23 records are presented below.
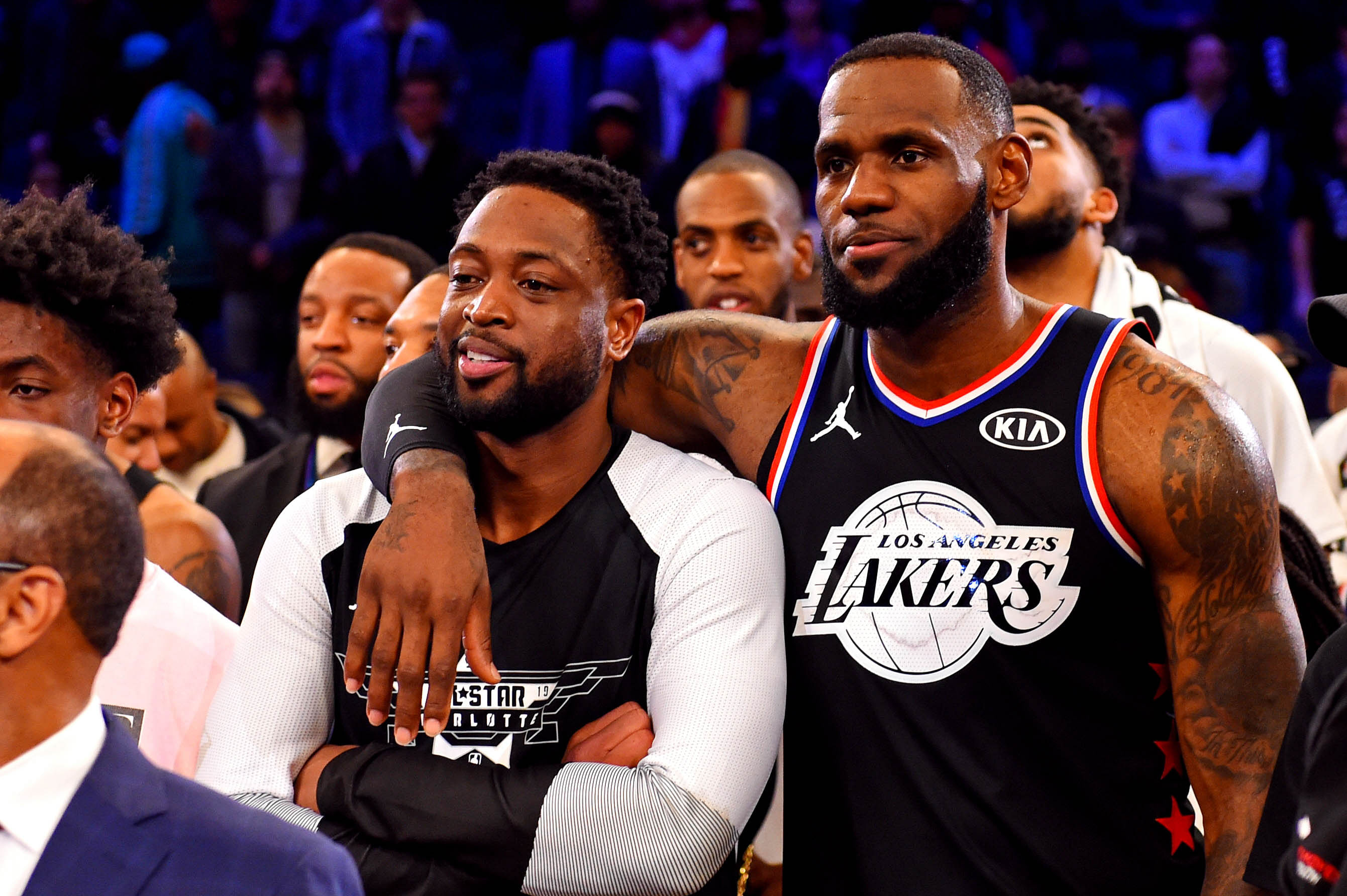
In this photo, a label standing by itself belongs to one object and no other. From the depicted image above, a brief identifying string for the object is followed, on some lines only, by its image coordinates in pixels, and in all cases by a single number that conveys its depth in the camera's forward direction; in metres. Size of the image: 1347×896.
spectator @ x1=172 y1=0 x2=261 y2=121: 8.97
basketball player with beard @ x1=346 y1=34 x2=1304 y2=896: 2.35
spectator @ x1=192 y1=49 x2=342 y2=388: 8.38
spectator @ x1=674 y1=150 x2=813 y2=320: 4.71
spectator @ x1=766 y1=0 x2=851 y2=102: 8.34
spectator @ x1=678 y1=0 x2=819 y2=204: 7.78
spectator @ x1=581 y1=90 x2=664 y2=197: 7.92
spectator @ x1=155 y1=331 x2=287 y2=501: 5.62
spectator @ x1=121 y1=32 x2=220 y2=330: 8.65
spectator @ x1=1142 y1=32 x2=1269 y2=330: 7.96
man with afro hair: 2.53
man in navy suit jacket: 1.59
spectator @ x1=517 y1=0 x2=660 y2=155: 8.41
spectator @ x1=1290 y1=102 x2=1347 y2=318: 7.84
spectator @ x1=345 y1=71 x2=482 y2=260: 8.04
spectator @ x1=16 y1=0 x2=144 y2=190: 9.05
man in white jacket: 4.01
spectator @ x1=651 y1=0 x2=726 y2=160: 8.36
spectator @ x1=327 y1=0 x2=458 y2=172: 8.71
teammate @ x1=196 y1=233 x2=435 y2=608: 4.66
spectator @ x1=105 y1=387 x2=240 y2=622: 3.24
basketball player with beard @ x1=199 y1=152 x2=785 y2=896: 2.20
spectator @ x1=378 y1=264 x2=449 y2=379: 3.75
